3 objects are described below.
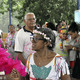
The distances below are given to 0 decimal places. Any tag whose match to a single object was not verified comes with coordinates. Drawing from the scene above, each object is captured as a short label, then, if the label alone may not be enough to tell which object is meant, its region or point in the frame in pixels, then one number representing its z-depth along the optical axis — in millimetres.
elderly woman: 2793
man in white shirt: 4156
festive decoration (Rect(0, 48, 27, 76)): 3007
